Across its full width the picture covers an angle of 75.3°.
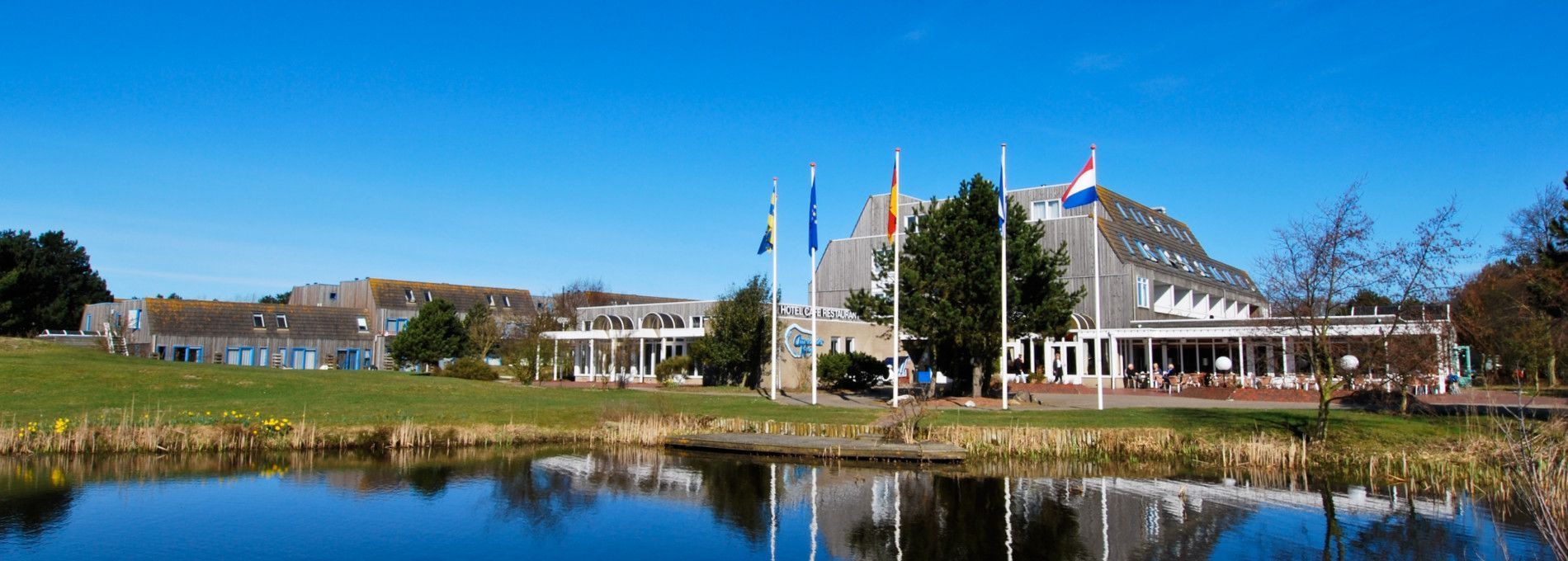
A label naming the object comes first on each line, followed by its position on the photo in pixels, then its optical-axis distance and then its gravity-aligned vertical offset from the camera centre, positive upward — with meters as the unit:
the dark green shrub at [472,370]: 44.00 -0.63
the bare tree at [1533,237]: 46.41 +6.00
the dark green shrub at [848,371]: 37.53 -0.49
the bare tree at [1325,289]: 20.41 +1.57
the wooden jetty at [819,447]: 20.27 -1.87
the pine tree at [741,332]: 37.69 +0.95
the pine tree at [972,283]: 29.64 +2.26
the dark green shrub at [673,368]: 41.38 -0.45
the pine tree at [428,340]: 51.00 +0.74
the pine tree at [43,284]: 64.25 +4.67
